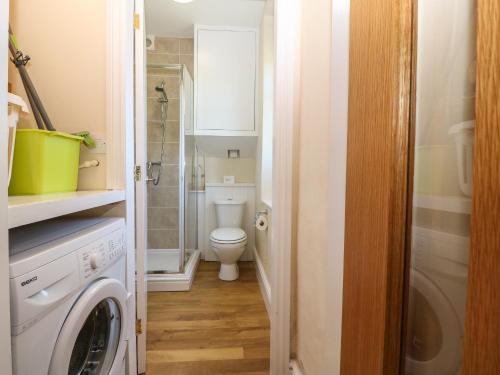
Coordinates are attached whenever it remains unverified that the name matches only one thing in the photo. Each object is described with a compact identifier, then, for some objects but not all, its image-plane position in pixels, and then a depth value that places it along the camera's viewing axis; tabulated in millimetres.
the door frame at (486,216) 303
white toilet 2441
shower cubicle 2631
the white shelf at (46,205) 556
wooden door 478
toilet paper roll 2008
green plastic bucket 861
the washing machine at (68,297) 554
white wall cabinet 2727
